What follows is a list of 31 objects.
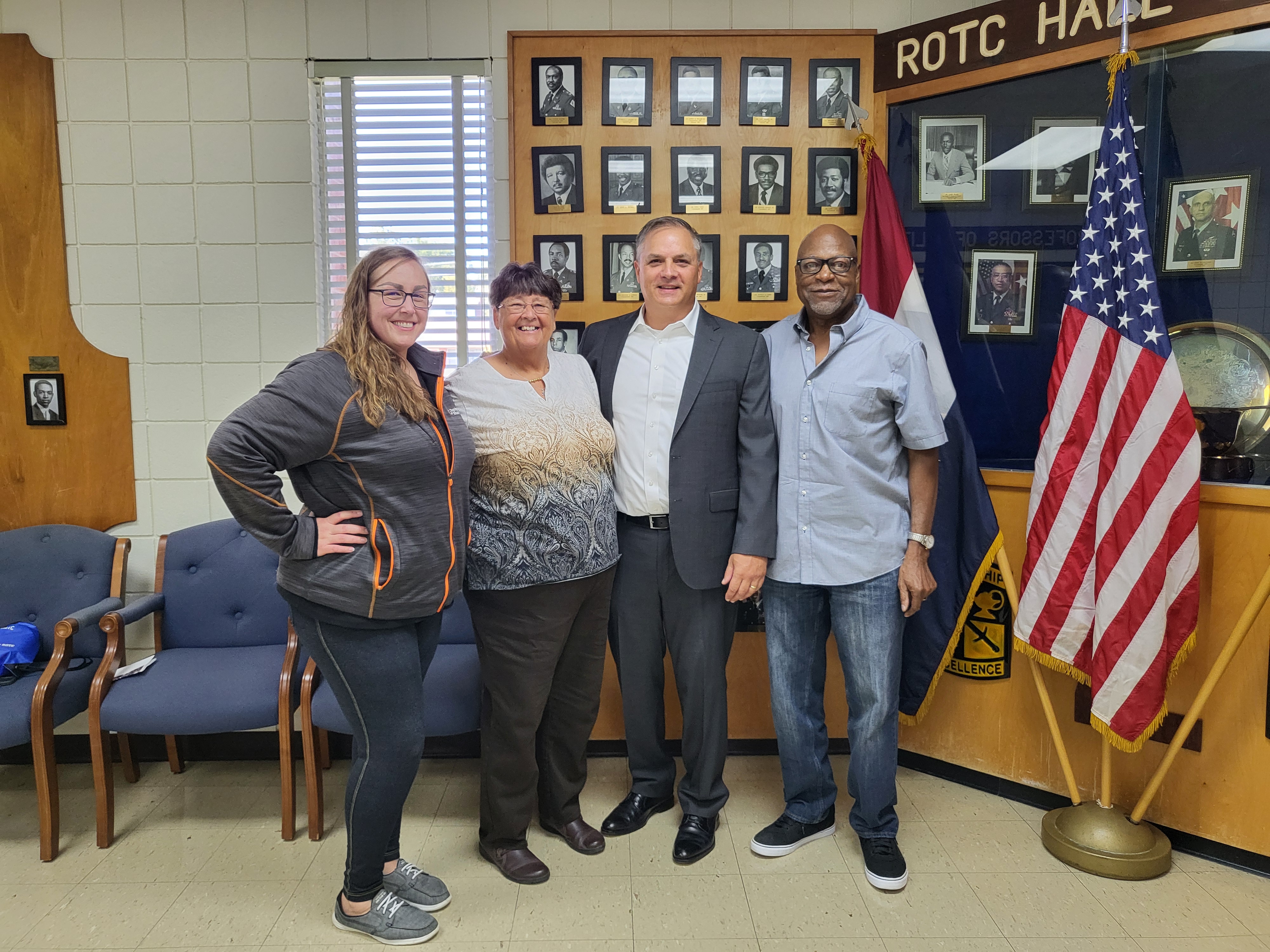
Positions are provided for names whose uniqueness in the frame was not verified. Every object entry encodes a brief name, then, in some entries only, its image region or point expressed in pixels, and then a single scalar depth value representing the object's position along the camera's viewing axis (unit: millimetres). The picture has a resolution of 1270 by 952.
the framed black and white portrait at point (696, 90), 2748
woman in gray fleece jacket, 1644
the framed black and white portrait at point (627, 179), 2789
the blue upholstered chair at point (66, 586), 2438
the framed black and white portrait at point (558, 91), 2762
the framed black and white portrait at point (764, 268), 2814
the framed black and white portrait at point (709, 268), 2818
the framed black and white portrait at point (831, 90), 2744
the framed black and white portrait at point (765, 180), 2777
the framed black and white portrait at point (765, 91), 2742
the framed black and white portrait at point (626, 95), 2762
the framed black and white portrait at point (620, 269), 2828
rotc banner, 2605
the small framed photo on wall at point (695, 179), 2785
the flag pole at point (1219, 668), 2018
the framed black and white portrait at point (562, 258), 2828
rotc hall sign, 2277
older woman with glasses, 1956
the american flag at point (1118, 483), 2074
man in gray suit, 2115
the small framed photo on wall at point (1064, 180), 2578
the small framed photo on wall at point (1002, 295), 2688
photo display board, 2746
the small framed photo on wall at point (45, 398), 2771
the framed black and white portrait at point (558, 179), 2795
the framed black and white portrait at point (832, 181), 2773
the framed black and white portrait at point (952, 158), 2695
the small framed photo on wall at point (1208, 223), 2342
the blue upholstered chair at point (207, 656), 2318
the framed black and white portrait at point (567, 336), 2879
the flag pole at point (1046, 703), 2309
